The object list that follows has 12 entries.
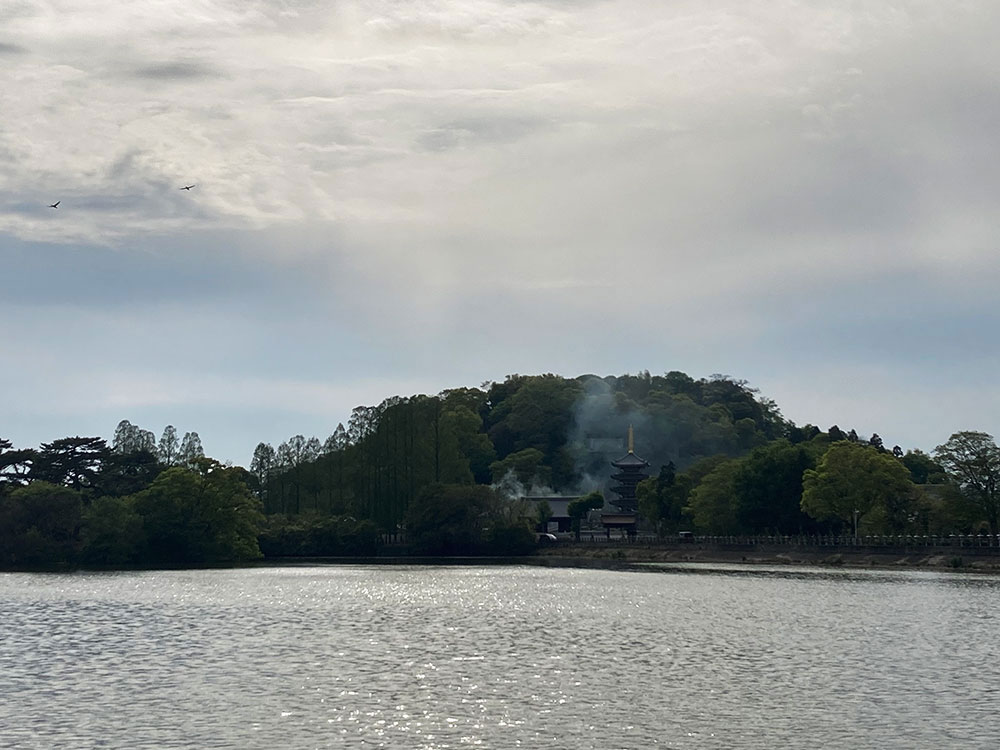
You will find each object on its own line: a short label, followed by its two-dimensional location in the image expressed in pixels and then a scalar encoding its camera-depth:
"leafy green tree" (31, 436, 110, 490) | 145.00
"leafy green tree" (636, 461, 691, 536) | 168.50
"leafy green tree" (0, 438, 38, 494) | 142.62
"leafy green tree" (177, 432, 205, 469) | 194.88
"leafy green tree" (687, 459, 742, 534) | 149.38
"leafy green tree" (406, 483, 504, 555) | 148.00
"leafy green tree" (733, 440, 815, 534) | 138.88
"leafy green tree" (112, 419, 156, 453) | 187.38
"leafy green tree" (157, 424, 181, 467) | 193.50
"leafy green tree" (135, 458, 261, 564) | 125.38
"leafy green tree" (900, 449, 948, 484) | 187.50
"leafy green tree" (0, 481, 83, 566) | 121.81
